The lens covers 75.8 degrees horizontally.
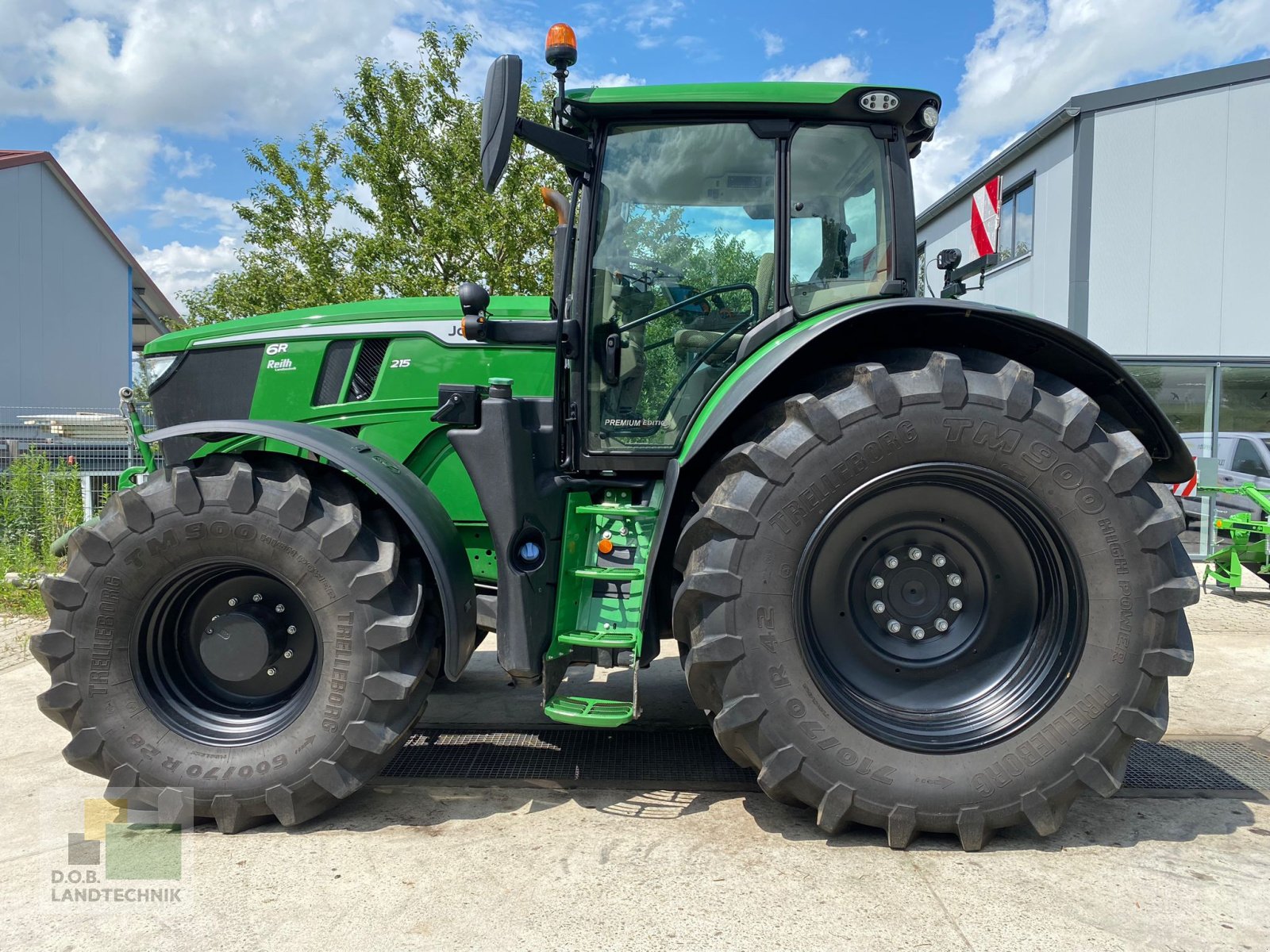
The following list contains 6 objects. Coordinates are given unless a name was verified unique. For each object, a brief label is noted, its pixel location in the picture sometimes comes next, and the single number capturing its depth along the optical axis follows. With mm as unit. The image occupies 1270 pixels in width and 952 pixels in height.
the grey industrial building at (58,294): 16656
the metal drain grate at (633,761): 3148
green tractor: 2592
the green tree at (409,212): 10188
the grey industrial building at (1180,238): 9961
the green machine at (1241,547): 6895
